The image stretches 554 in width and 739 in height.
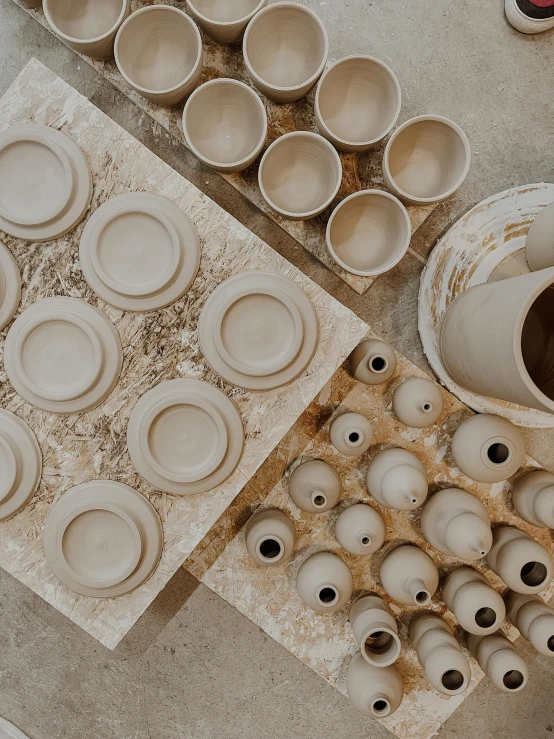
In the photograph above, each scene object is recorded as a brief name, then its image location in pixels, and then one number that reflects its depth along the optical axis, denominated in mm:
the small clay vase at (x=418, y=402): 755
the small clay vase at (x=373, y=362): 767
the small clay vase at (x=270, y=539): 765
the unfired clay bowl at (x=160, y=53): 774
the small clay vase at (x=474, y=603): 745
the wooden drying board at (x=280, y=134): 837
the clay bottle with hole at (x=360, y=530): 765
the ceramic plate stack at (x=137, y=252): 698
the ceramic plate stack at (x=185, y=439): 698
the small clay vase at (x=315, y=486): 763
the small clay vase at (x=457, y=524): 713
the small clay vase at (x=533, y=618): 757
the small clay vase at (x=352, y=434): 766
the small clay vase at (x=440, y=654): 746
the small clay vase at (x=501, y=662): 762
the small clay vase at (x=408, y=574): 756
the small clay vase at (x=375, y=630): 751
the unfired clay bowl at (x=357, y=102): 776
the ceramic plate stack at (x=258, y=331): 698
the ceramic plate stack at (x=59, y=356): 701
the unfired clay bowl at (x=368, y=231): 786
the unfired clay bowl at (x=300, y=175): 779
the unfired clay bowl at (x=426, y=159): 773
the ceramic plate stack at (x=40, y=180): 694
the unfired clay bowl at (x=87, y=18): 811
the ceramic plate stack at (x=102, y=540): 703
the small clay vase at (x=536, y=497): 757
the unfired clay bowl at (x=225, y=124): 781
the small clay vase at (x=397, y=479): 733
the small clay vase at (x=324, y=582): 763
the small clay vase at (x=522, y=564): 752
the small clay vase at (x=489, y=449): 728
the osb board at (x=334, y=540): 842
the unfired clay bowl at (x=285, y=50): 768
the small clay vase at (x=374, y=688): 770
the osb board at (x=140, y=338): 714
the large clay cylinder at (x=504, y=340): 614
